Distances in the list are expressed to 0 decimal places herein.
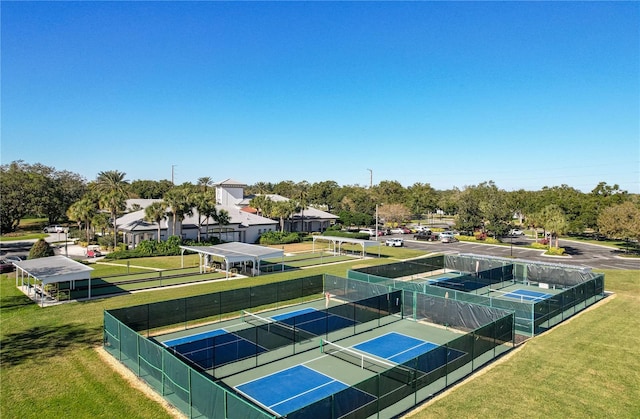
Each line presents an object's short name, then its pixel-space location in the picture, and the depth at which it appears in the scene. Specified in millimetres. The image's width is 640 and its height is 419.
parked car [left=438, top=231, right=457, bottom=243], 69938
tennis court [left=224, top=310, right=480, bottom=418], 13445
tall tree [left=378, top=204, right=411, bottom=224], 99438
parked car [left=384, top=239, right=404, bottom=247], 63906
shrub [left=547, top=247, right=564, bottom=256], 55906
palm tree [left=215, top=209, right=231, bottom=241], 59156
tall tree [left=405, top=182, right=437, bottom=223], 117625
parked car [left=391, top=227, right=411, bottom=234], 85688
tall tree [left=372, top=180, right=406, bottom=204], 118188
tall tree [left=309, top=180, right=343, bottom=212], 117562
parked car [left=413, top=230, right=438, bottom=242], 72500
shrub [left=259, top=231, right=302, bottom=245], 64062
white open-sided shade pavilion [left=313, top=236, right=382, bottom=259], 48875
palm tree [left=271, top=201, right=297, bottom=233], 68312
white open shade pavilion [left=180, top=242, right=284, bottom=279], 37781
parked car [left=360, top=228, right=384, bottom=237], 77181
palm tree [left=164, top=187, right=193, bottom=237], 53438
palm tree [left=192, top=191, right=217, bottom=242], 54344
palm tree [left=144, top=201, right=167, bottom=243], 52375
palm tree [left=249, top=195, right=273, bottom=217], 74375
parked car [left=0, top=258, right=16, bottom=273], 40188
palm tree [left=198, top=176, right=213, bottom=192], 101938
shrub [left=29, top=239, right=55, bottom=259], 40594
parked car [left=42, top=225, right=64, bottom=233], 74075
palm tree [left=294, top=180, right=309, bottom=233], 73875
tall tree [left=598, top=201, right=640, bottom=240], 55438
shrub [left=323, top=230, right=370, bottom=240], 68312
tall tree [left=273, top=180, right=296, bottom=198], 137875
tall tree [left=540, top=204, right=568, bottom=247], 58500
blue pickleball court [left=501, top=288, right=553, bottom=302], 32156
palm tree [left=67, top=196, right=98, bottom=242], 59125
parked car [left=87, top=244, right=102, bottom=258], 48969
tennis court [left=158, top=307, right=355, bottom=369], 18469
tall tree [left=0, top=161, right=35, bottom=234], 74912
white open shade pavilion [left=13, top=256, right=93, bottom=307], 27625
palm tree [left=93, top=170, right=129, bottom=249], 55788
